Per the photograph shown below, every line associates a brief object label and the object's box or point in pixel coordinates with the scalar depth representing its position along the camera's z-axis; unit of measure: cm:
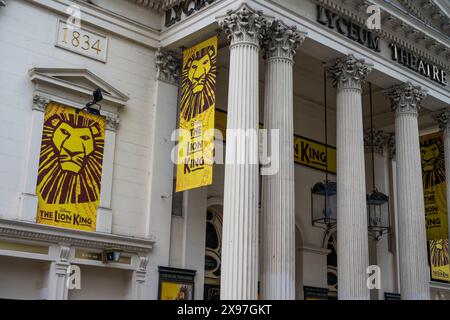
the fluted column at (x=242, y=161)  1234
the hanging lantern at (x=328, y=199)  1676
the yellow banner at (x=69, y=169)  1341
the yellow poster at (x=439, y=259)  2241
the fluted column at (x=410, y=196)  1659
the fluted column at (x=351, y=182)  1477
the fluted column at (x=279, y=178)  1322
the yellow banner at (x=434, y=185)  1972
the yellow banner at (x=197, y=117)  1373
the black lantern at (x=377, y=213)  1798
